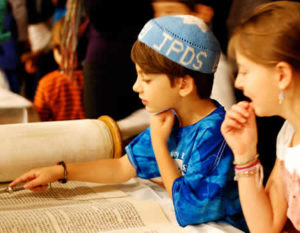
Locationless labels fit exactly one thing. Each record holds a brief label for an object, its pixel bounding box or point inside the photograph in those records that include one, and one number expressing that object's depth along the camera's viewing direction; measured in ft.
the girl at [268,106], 4.83
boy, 5.35
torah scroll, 5.99
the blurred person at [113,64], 7.45
